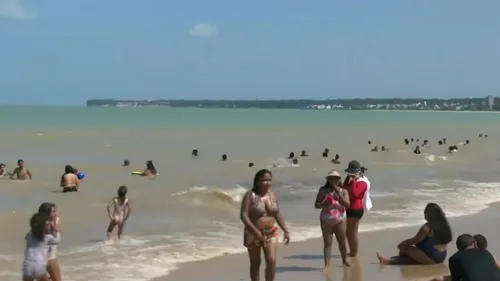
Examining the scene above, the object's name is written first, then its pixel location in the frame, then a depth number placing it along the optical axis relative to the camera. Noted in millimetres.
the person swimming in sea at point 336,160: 31422
